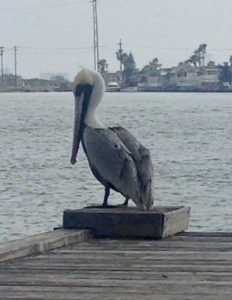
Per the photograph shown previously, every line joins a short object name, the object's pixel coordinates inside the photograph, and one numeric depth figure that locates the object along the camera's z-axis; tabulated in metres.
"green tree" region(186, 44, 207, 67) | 159.88
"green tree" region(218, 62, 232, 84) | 148.00
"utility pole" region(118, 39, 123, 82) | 156.52
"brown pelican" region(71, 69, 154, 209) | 7.67
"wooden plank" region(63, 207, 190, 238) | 7.19
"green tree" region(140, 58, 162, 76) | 172.62
